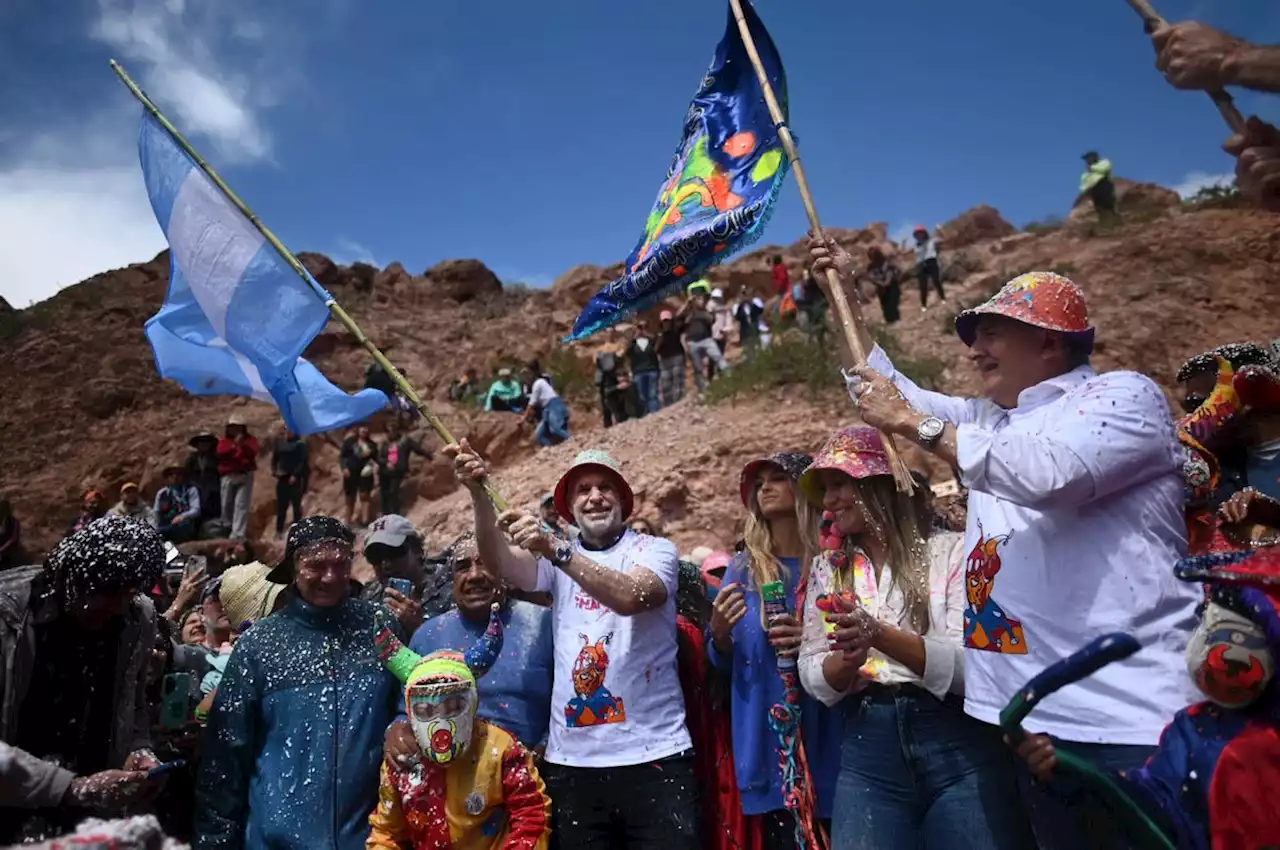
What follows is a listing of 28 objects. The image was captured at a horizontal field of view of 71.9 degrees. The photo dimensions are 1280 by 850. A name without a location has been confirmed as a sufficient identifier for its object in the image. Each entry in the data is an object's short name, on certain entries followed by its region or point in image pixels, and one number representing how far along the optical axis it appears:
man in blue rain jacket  3.13
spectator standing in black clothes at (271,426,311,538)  13.23
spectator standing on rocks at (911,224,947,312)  16.88
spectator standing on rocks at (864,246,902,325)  15.64
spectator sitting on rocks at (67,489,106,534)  11.27
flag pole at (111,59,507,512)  3.54
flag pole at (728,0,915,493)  2.88
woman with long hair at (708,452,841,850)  3.21
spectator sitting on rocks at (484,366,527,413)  16.62
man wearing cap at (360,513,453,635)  4.25
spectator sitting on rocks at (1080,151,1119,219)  19.50
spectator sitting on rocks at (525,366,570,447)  14.55
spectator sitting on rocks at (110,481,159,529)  11.40
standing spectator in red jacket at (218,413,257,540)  11.64
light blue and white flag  4.10
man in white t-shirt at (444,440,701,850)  3.10
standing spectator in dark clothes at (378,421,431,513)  14.06
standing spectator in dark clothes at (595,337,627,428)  14.55
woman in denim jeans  2.54
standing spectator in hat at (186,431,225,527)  11.63
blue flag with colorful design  3.91
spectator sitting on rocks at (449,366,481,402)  20.17
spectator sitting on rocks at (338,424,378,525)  14.25
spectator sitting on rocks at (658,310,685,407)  13.75
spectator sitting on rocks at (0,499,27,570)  5.86
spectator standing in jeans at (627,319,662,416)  13.92
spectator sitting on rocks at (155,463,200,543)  11.10
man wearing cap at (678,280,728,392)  14.04
